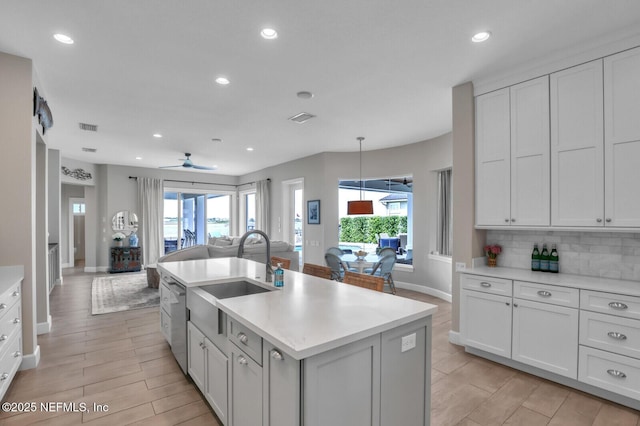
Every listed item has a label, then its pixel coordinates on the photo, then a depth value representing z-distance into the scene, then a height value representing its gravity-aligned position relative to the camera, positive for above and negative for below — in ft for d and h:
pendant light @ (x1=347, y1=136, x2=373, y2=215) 17.66 +0.32
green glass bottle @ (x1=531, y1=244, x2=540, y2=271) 10.17 -1.57
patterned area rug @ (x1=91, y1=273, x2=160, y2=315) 16.01 -4.82
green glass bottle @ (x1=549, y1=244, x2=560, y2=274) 9.83 -1.58
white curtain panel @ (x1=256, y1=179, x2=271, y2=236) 27.71 +0.79
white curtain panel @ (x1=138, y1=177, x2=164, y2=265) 28.09 -0.35
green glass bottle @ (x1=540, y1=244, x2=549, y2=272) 9.98 -1.56
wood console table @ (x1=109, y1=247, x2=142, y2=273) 25.77 -3.87
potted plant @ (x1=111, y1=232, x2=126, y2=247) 26.40 -2.11
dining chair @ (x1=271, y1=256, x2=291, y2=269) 11.38 -1.87
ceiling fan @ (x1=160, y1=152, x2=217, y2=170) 21.52 +3.46
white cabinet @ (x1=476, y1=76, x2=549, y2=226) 9.41 +1.82
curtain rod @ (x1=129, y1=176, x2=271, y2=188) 27.91 +3.14
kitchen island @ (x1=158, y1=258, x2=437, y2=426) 4.19 -2.28
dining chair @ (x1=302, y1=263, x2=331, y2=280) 9.84 -1.93
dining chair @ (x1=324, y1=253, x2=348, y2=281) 16.45 -2.84
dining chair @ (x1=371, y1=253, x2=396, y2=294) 15.81 -2.89
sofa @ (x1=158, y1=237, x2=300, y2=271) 17.35 -2.33
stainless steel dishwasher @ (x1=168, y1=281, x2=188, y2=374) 8.39 -3.02
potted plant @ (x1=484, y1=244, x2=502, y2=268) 10.96 -1.50
